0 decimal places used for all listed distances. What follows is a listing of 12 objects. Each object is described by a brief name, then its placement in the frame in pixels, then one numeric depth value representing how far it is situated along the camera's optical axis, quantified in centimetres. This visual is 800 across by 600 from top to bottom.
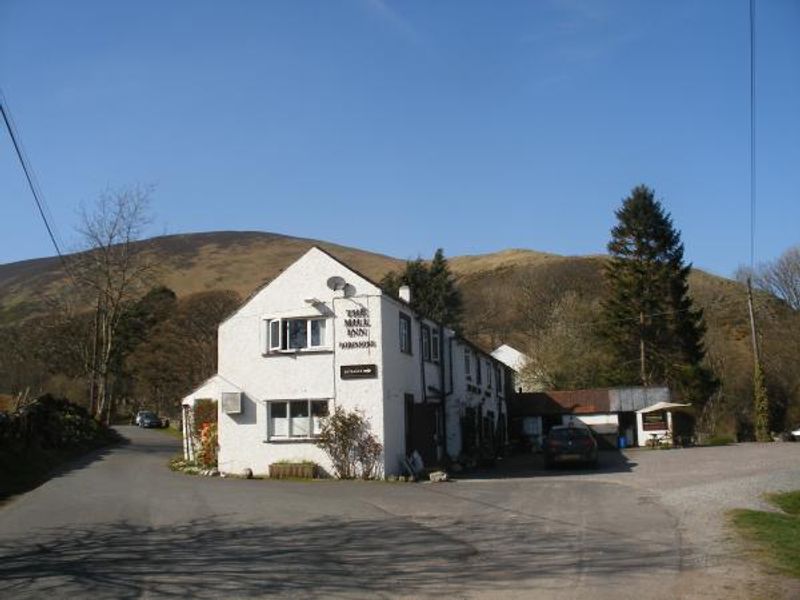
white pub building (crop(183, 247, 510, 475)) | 2356
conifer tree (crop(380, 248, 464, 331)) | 7256
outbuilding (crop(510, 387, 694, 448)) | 4325
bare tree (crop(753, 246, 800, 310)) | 5562
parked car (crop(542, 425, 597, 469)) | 2673
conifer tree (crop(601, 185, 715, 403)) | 5231
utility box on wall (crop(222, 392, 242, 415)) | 2419
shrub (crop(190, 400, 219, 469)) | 2628
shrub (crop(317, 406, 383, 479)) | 2295
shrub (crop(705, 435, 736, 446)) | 4306
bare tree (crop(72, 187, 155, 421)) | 4538
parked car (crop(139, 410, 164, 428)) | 5731
